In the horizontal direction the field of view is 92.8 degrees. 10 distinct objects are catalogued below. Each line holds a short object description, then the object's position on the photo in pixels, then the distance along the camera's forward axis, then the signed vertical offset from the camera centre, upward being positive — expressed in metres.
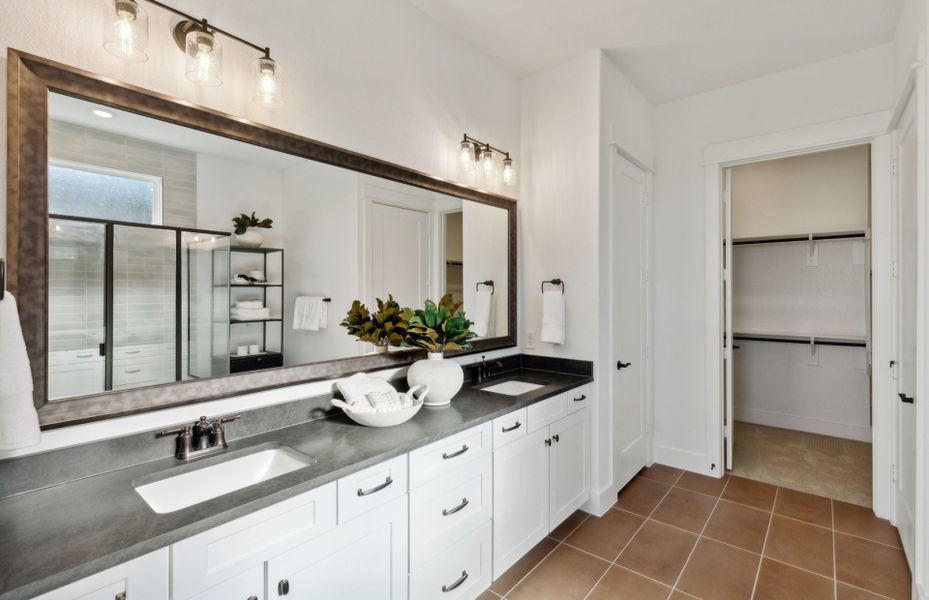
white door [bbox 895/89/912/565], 2.09 -0.07
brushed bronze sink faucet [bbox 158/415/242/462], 1.43 -0.46
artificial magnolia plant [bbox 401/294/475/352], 2.17 -0.14
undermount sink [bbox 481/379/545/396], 2.58 -0.52
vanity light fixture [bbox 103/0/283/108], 1.31 +0.83
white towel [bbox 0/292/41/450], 1.01 -0.20
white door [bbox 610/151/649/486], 3.00 -0.11
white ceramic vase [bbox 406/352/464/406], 2.07 -0.36
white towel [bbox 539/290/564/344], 2.86 -0.10
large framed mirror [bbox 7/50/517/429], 1.24 +0.19
